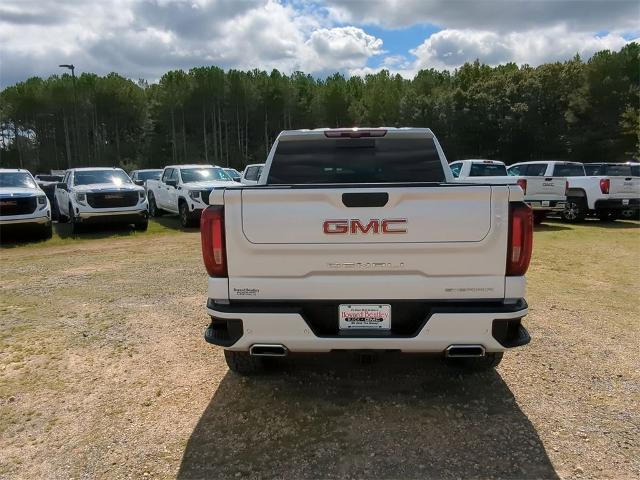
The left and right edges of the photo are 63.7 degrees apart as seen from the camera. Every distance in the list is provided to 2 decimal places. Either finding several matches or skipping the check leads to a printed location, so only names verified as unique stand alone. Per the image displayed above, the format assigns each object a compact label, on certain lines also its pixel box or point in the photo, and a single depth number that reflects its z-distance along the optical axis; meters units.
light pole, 63.16
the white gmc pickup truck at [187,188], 14.78
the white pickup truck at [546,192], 15.52
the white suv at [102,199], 13.77
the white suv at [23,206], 12.42
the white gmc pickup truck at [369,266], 3.26
